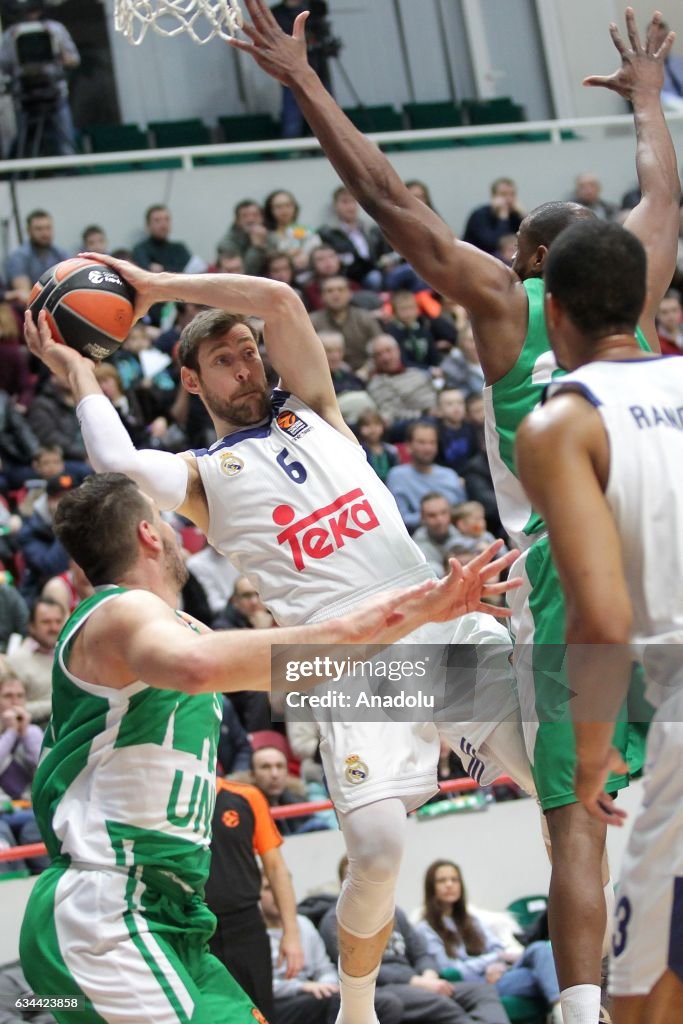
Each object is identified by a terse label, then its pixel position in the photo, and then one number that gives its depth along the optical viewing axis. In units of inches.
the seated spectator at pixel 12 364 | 465.4
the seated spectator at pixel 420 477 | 440.1
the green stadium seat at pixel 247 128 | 650.8
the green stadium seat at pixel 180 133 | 643.5
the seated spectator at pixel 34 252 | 512.1
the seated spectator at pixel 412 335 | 519.2
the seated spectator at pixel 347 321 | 508.4
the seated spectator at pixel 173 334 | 491.5
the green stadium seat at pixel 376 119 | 656.4
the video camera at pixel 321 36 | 626.2
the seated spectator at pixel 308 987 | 294.4
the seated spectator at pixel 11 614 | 375.9
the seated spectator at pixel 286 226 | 554.3
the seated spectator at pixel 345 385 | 465.7
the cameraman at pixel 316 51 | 626.5
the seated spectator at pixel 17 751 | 321.4
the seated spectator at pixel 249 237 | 530.3
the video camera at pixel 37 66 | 576.7
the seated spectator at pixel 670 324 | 536.4
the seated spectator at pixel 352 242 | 560.7
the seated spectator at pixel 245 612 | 373.4
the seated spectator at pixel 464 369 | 504.7
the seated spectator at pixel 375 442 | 446.0
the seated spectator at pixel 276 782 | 339.0
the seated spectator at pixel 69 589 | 361.7
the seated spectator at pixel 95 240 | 524.3
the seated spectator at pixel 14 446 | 438.3
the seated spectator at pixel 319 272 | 526.6
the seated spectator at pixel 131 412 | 439.2
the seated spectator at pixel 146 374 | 464.1
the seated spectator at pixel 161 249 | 548.7
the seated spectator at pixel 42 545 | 394.9
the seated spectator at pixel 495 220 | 578.2
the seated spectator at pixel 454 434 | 467.8
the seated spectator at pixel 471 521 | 424.2
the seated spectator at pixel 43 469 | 415.8
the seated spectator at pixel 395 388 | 487.5
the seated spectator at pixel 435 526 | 419.2
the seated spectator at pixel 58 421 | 439.2
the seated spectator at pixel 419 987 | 294.7
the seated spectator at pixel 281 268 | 514.6
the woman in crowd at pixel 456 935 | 324.8
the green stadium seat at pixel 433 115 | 675.4
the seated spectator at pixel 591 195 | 598.9
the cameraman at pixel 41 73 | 577.6
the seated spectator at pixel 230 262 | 514.9
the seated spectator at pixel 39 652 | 347.9
